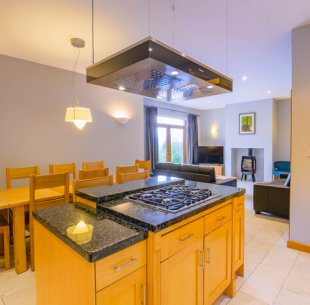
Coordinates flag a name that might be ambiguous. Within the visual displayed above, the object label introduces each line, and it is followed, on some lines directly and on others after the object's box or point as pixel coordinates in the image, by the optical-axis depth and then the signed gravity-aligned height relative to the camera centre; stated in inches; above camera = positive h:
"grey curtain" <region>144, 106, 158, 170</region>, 244.2 +15.7
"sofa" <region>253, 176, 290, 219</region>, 139.6 -36.0
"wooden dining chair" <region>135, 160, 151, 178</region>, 157.6 -13.2
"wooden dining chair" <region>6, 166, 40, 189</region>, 110.7 -13.5
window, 274.7 +9.3
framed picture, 274.1 +30.1
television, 304.7 -11.5
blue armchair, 251.6 -27.2
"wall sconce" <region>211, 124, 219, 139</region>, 327.3 +23.5
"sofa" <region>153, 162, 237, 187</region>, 147.4 -19.7
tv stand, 255.4 -29.1
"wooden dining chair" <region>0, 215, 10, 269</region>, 86.9 -37.4
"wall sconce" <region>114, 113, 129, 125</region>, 180.1 +24.5
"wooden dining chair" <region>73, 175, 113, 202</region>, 74.1 -13.1
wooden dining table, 84.0 -31.1
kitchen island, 38.4 -23.3
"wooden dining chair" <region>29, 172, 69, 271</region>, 82.6 -17.7
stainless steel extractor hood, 45.1 +18.2
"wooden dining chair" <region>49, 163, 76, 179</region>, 126.2 -12.9
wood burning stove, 278.5 -25.5
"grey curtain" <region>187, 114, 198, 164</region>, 314.4 +15.6
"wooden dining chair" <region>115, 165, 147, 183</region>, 94.3 -13.8
